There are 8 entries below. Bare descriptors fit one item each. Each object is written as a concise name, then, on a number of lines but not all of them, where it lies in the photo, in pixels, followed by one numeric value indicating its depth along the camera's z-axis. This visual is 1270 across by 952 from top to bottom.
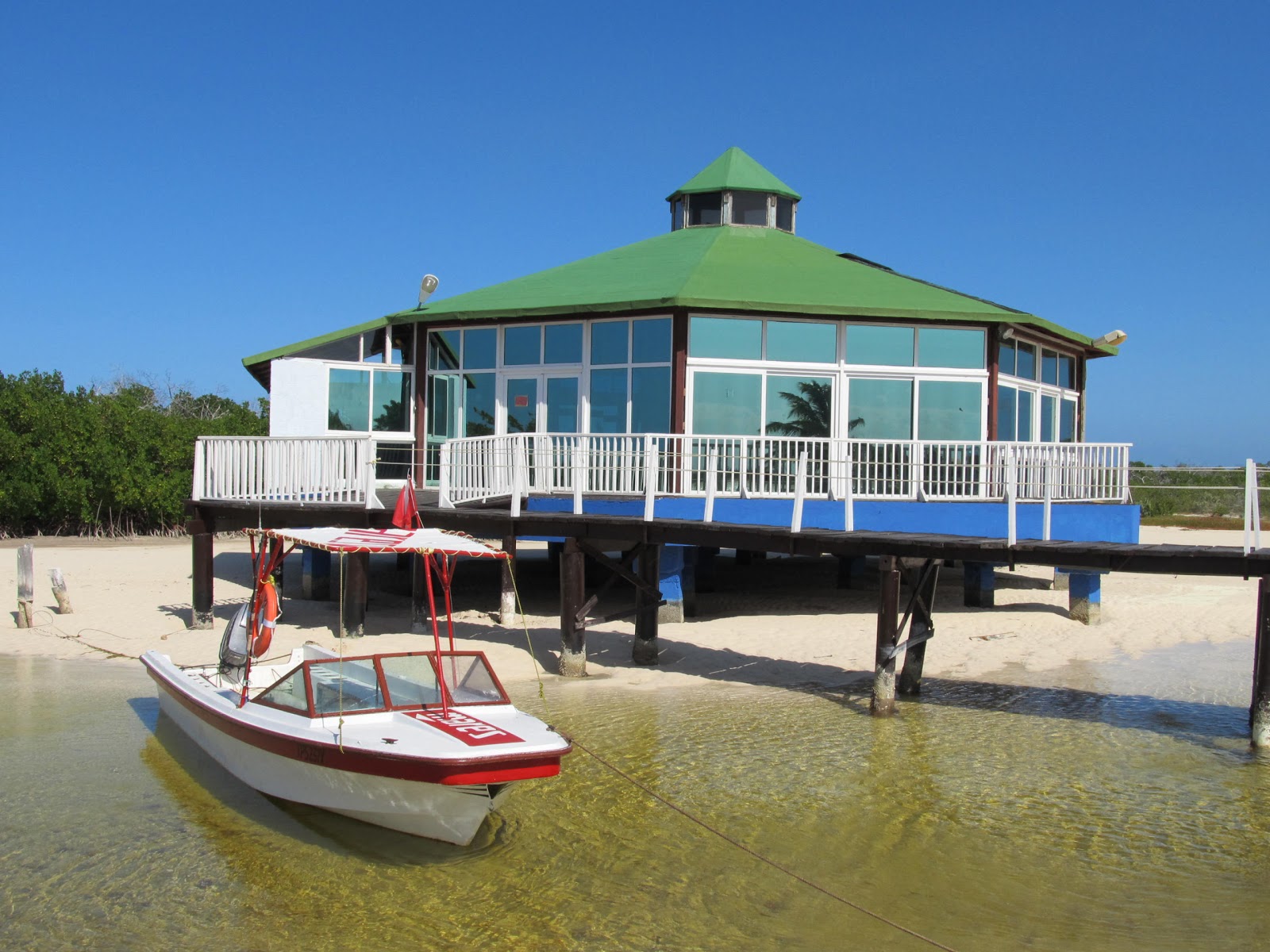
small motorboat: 8.48
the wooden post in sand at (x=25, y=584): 19.20
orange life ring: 11.29
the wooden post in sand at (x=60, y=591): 20.08
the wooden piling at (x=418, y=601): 17.52
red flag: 10.69
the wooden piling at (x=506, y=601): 18.06
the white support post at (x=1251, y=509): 11.07
